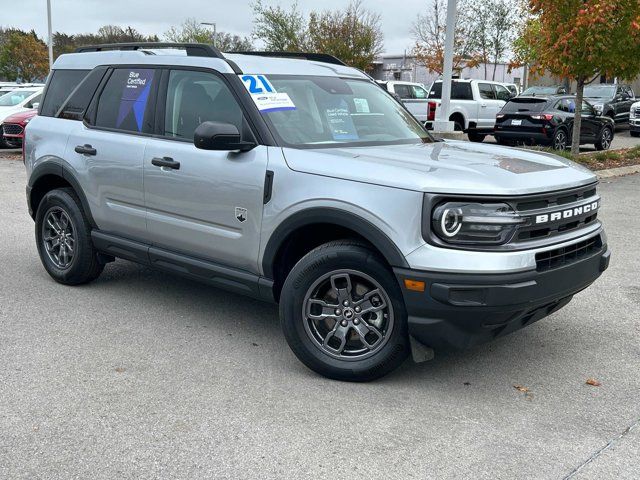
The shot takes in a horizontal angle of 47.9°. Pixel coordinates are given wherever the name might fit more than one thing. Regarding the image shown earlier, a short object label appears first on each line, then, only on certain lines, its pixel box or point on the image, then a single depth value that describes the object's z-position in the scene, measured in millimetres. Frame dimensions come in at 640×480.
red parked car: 17281
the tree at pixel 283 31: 37312
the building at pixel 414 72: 51688
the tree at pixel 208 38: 45484
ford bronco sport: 3660
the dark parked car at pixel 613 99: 24481
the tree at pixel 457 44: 41906
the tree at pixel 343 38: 36938
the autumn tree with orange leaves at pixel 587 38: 13391
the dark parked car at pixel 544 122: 16906
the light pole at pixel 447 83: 14000
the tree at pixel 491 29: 41438
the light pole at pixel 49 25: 29555
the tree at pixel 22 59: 49656
